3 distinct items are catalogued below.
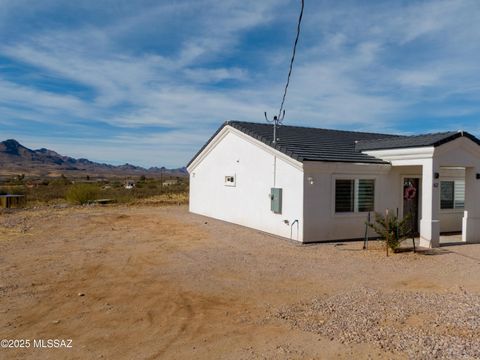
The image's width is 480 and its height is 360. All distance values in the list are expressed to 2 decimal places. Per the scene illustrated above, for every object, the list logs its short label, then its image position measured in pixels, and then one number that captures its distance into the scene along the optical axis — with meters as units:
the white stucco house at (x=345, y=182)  12.80
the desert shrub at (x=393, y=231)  11.23
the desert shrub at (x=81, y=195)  27.56
